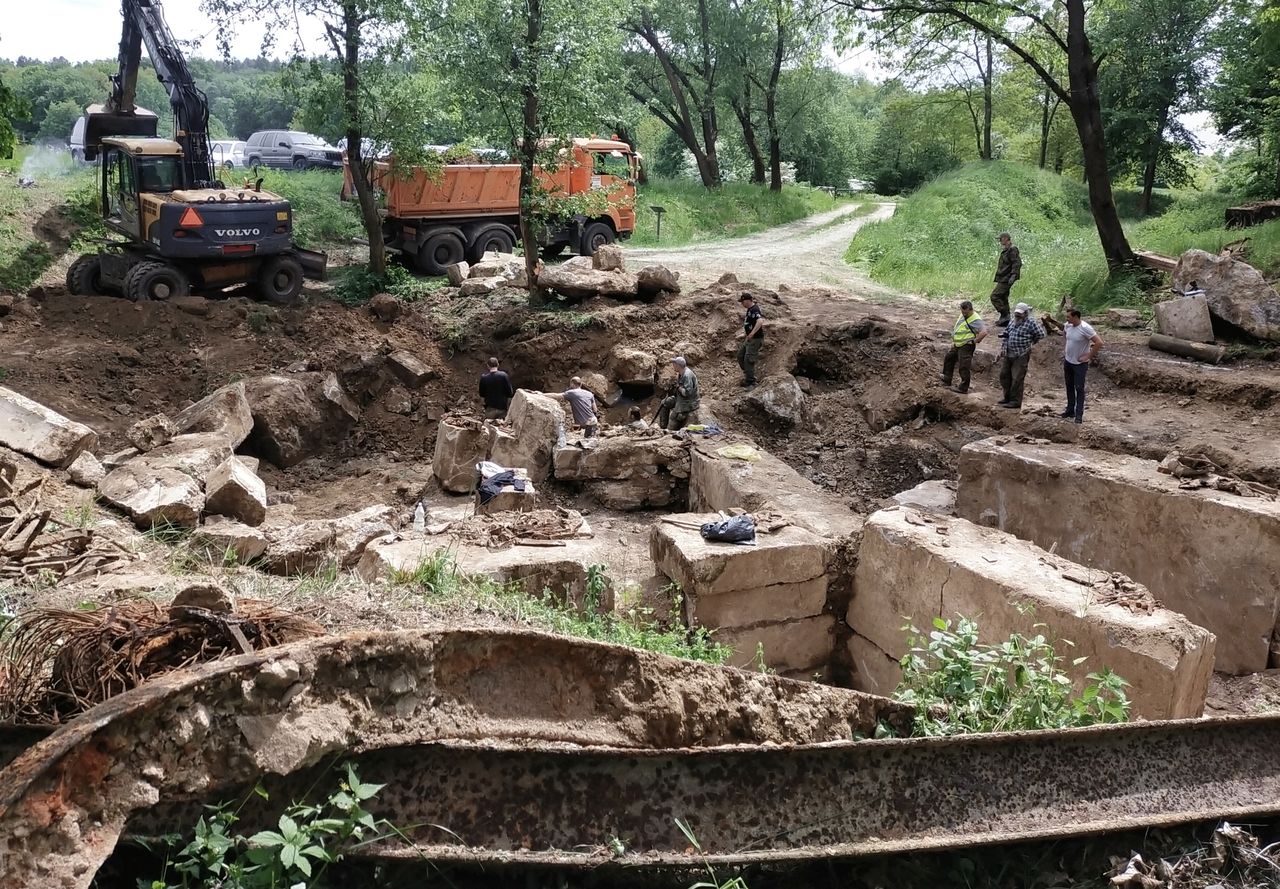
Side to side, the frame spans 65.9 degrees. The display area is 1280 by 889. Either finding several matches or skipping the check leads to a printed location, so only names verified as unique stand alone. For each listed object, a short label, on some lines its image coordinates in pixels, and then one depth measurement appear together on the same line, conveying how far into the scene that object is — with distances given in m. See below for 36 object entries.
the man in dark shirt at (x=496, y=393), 14.19
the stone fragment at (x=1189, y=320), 13.08
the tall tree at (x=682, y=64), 29.95
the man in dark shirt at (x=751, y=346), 13.79
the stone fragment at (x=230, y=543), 7.79
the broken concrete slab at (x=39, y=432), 9.34
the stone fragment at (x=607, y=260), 17.06
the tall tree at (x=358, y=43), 15.89
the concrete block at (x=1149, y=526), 7.02
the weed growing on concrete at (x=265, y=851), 2.76
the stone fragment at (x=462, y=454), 11.45
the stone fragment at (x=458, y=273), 17.73
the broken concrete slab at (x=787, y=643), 7.31
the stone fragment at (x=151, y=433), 10.74
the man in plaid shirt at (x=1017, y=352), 11.09
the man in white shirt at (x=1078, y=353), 10.30
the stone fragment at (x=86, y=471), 9.23
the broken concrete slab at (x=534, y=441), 11.62
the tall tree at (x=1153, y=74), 29.67
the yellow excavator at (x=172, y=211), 14.59
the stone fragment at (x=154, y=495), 8.55
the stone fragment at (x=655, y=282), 16.44
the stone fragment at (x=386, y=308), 15.88
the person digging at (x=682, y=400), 12.16
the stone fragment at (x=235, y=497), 9.40
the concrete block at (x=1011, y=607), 5.45
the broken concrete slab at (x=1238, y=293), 12.70
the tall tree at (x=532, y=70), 15.66
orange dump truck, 18.73
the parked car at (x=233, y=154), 31.16
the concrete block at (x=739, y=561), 7.07
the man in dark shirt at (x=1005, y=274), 14.44
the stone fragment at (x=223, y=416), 11.32
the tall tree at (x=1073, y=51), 15.58
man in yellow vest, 11.96
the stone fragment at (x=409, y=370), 14.73
